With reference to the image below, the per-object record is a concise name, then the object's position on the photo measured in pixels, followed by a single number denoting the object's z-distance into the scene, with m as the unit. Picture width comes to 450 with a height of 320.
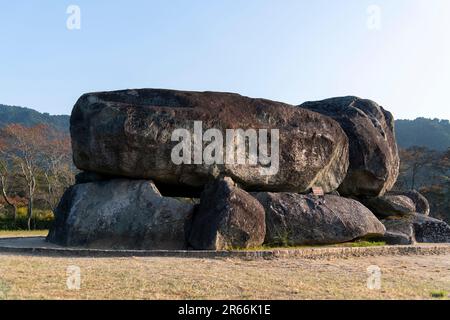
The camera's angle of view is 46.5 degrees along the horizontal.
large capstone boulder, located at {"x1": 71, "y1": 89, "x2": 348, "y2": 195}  14.55
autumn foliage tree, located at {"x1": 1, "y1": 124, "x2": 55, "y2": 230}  41.34
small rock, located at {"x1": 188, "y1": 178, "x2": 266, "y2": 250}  13.29
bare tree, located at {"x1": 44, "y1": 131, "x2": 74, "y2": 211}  45.88
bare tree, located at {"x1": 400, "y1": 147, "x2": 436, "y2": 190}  50.83
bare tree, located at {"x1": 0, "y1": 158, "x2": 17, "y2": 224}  37.07
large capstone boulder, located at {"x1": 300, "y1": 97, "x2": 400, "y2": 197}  18.77
